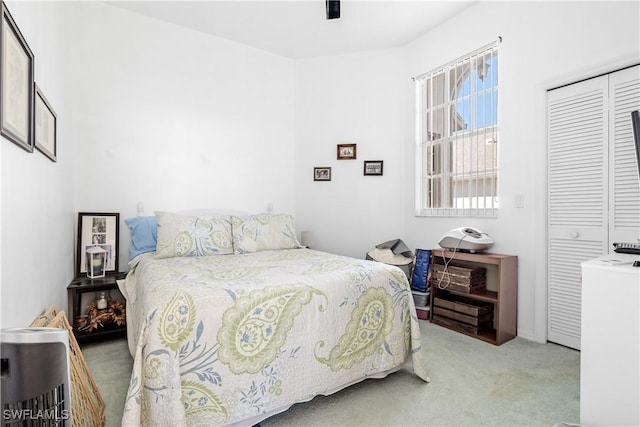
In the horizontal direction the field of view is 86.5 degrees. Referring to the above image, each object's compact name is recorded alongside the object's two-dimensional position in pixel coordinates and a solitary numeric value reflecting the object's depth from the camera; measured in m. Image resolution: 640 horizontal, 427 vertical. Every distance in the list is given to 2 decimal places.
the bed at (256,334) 1.39
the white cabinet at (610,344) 1.33
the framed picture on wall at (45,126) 1.75
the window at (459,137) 3.06
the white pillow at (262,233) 2.97
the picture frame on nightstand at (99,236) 2.90
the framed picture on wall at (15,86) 1.21
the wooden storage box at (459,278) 2.85
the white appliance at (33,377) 0.75
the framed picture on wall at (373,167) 3.95
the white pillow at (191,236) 2.71
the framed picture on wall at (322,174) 4.15
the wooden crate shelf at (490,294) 2.63
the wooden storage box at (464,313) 2.78
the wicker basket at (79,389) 1.38
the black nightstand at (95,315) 2.55
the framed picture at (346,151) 4.04
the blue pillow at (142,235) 3.01
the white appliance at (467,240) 2.88
